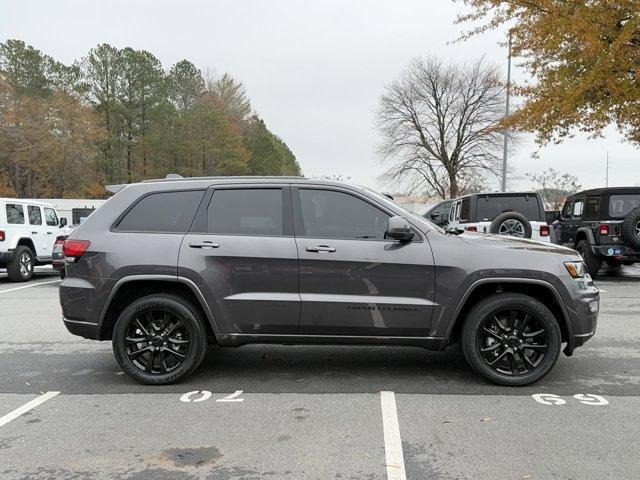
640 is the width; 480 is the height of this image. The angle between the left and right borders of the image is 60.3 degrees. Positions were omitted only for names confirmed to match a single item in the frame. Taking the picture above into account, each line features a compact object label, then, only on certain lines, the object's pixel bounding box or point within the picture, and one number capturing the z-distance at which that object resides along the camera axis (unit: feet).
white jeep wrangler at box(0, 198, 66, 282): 42.27
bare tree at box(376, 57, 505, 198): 129.80
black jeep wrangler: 36.09
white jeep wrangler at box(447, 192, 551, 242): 36.94
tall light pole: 86.62
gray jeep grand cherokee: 15.30
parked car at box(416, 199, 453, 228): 61.18
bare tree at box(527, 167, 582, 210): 137.69
